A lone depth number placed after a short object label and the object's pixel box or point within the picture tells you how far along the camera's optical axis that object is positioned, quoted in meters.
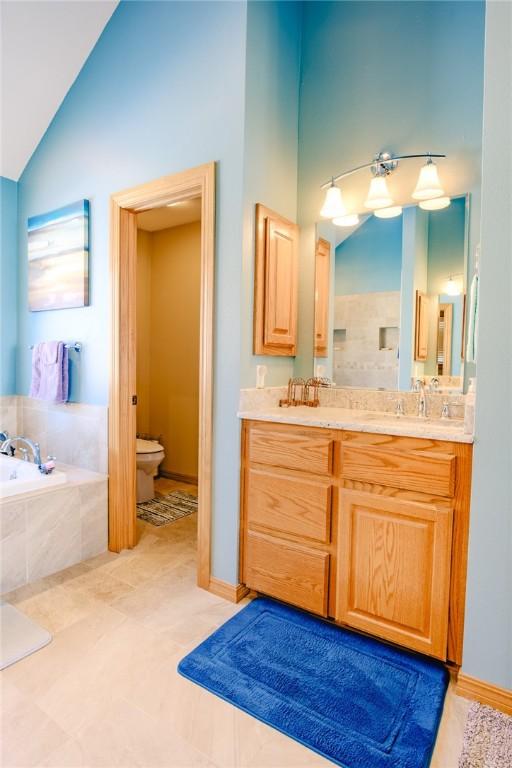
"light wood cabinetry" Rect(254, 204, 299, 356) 2.17
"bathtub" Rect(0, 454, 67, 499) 2.23
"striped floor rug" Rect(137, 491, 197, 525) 3.21
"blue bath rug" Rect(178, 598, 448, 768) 1.35
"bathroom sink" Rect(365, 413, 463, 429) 1.82
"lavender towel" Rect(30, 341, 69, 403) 2.82
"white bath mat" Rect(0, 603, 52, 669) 1.69
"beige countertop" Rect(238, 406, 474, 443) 1.60
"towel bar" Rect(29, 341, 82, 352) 2.82
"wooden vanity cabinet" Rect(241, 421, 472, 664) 1.60
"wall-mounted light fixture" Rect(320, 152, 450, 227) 2.06
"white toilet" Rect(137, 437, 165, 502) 3.47
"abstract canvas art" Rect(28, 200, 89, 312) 2.74
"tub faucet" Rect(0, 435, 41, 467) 2.50
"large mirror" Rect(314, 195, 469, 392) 2.11
